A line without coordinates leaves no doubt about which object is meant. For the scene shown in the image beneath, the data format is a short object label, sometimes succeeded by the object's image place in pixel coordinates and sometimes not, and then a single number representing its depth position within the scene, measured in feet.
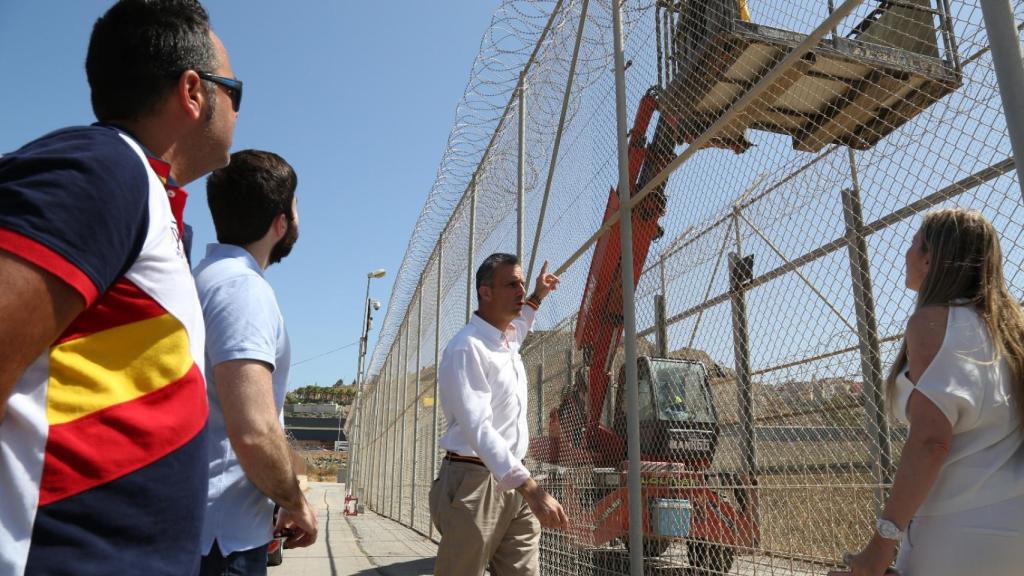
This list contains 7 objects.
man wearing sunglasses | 2.75
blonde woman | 4.80
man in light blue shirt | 5.05
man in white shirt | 9.20
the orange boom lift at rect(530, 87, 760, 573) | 12.11
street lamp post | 80.70
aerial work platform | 7.92
